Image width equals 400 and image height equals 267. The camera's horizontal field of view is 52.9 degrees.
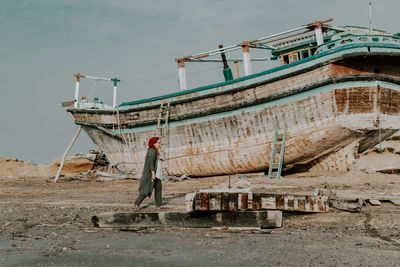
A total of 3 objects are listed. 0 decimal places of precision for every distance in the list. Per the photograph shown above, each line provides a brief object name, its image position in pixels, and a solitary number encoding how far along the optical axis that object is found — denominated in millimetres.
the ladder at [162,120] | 15734
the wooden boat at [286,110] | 12250
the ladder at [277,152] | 13102
